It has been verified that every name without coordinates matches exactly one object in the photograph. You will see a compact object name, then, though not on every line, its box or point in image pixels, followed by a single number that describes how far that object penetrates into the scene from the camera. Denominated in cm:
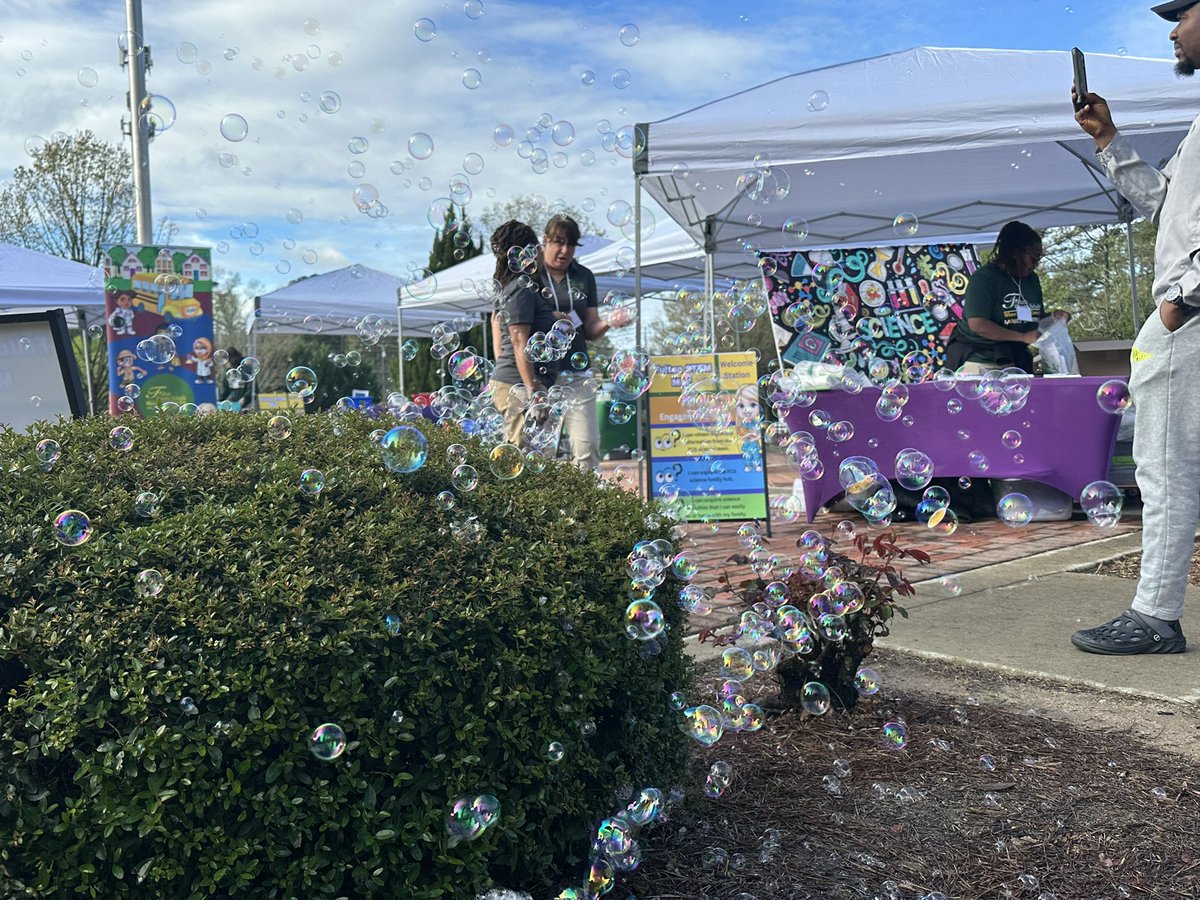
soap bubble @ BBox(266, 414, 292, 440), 255
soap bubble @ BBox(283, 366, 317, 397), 436
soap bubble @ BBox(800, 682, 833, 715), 295
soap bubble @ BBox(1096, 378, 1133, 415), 618
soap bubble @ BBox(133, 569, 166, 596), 173
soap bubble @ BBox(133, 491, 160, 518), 203
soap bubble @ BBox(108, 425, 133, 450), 240
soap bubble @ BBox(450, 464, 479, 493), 228
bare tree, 2253
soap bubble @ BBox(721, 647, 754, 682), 284
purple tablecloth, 698
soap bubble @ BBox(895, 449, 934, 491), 498
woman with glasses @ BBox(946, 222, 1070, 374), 687
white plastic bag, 749
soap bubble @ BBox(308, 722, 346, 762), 166
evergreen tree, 2667
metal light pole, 865
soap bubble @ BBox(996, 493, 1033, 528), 454
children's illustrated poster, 623
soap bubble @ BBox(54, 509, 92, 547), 190
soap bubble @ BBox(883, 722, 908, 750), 282
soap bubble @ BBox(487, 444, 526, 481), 249
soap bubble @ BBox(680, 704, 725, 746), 240
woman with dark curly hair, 578
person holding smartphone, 336
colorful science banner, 962
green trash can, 1559
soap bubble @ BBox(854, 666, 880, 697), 296
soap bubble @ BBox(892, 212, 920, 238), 998
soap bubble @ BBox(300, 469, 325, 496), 211
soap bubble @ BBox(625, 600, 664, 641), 207
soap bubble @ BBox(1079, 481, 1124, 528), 485
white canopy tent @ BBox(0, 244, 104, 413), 1139
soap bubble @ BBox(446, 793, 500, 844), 178
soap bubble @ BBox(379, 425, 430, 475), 235
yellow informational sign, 743
